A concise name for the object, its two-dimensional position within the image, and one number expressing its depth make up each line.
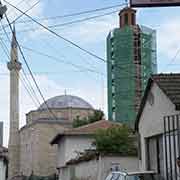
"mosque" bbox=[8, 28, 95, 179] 69.75
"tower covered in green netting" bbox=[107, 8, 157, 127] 39.44
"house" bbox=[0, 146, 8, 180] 49.92
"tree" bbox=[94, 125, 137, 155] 33.41
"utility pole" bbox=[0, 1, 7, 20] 15.90
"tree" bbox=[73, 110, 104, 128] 62.81
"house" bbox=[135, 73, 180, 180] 17.35
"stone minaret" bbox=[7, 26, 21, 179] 68.56
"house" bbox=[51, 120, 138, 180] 26.50
